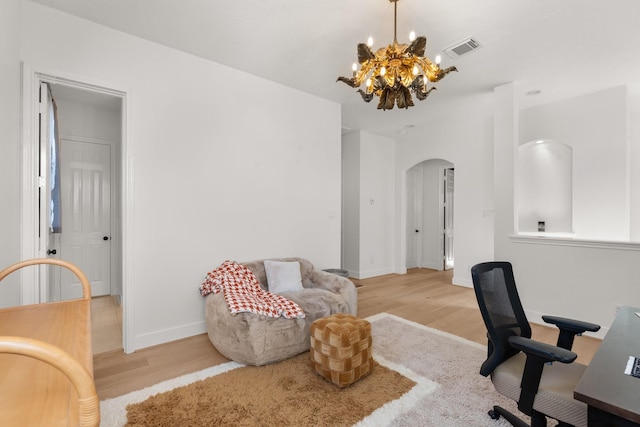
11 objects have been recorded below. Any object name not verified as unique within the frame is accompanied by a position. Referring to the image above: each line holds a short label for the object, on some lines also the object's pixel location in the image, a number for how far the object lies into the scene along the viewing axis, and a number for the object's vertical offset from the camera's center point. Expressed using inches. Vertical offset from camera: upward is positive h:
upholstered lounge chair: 93.5 -38.3
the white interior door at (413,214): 269.1 -0.9
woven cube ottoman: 82.3 -39.4
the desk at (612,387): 35.6 -23.1
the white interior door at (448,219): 264.5 -5.3
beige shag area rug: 70.7 -49.2
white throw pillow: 128.4 -28.1
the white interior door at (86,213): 162.9 -0.6
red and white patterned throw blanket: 97.9 -29.8
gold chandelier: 84.2 +42.0
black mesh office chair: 51.5 -29.0
